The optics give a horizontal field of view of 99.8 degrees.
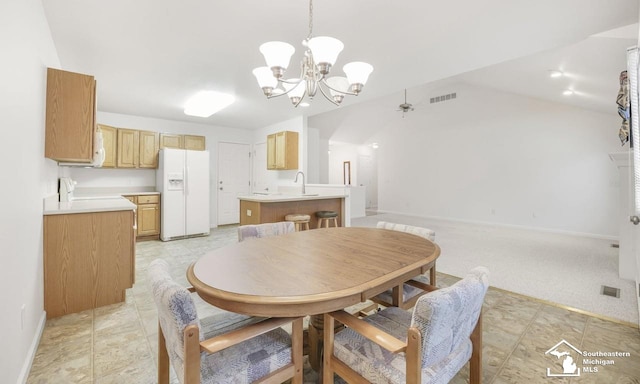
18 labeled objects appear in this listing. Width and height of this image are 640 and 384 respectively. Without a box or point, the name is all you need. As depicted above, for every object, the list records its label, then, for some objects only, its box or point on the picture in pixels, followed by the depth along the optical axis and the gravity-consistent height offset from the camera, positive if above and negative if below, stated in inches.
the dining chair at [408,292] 64.4 -25.2
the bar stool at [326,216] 161.5 -14.0
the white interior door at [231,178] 255.4 +14.6
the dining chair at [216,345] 35.8 -24.6
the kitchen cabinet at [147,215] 193.6 -16.6
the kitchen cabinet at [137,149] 202.2 +34.3
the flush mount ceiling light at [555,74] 147.2 +66.3
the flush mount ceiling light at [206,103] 163.0 +58.8
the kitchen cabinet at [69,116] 87.0 +25.5
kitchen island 139.7 -8.2
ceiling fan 237.3 +76.4
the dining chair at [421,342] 35.1 -23.2
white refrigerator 197.5 +0.6
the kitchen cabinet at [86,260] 88.1 -23.4
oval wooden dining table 39.0 -14.3
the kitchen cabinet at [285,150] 216.7 +35.1
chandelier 63.1 +33.6
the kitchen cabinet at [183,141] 221.6 +43.9
